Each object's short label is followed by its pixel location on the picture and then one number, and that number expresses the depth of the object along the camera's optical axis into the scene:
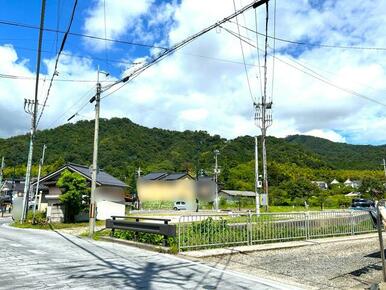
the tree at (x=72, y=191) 24.30
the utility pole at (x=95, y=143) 16.59
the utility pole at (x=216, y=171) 47.31
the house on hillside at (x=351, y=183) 84.70
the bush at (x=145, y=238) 11.68
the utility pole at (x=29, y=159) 26.08
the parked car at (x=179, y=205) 60.22
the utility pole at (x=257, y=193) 24.38
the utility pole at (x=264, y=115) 30.48
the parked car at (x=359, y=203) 41.00
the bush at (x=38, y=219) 24.61
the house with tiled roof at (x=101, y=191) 28.95
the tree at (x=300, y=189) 59.06
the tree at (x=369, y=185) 60.64
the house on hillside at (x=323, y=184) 78.87
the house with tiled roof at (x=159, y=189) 44.61
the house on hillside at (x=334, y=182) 85.93
